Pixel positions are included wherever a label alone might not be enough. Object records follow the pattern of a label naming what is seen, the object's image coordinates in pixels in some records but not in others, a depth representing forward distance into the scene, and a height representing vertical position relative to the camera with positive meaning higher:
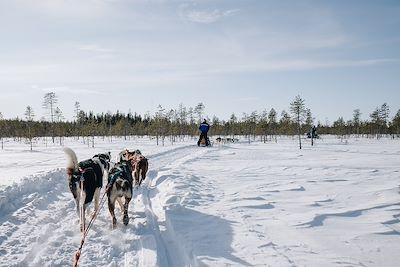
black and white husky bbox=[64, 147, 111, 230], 6.25 -0.87
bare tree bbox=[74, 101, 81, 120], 66.81 +5.28
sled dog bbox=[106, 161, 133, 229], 6.34 -1.06
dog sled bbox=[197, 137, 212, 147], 30.21 -0.85
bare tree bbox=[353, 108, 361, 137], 79.93 +2.40
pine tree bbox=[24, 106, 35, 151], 55.78 +3.48
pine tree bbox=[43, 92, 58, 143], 61.16 +6.18
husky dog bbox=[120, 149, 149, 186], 10.70 -1.07
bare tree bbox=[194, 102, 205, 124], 75.69 +5.31
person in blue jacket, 28.31 +0.46
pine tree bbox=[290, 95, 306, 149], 34.31 +2.28
